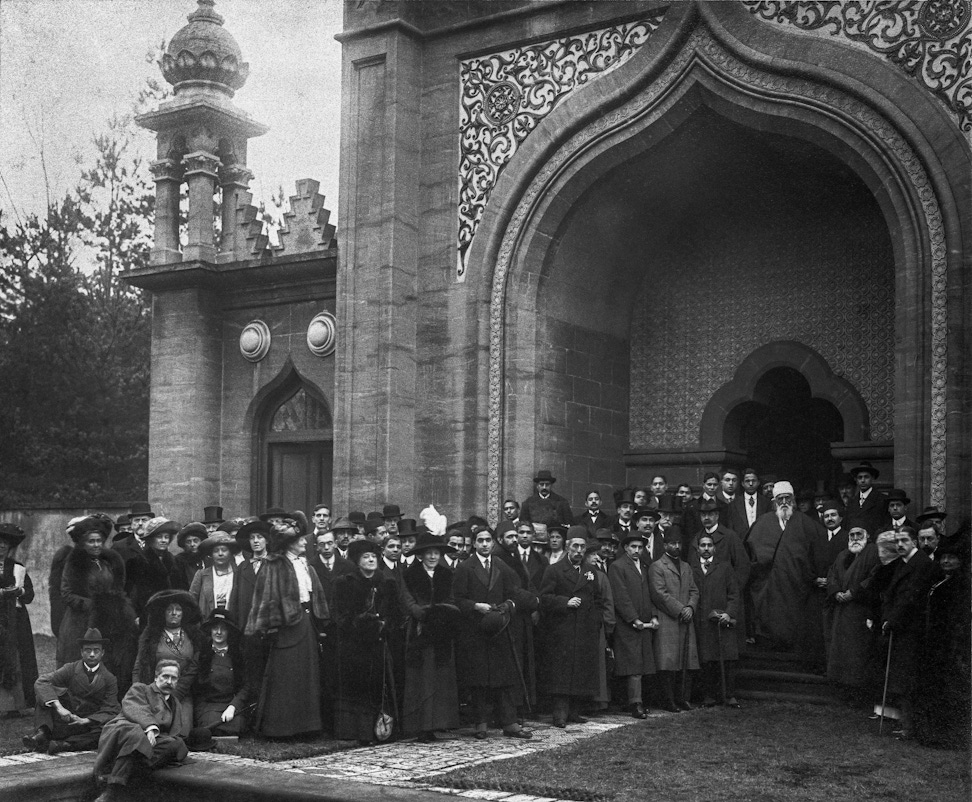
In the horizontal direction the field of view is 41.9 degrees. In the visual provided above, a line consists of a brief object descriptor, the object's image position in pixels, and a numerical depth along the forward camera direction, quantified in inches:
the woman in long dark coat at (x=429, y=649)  413.1
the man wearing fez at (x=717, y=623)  480.1
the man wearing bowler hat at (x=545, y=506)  540.1
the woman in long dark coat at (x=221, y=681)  403.2
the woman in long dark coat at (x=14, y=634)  464.4
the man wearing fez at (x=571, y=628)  445.4
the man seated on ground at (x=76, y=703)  396.2
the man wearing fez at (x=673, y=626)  473.4
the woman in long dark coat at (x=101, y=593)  440.5
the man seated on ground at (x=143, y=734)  348.8
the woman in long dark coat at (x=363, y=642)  411.2
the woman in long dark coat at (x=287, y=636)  407.2
